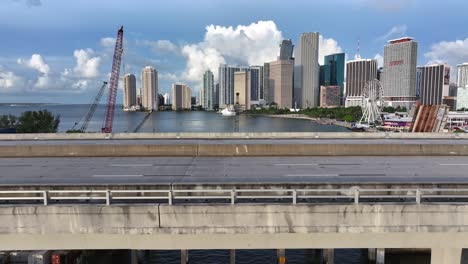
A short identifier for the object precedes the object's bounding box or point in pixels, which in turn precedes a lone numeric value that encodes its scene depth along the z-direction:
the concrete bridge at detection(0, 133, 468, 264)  11.52
